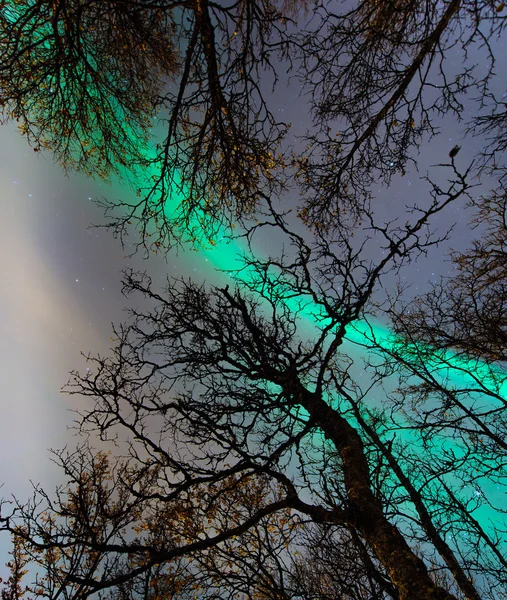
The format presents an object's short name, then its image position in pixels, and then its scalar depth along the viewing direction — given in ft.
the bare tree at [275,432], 8.99
